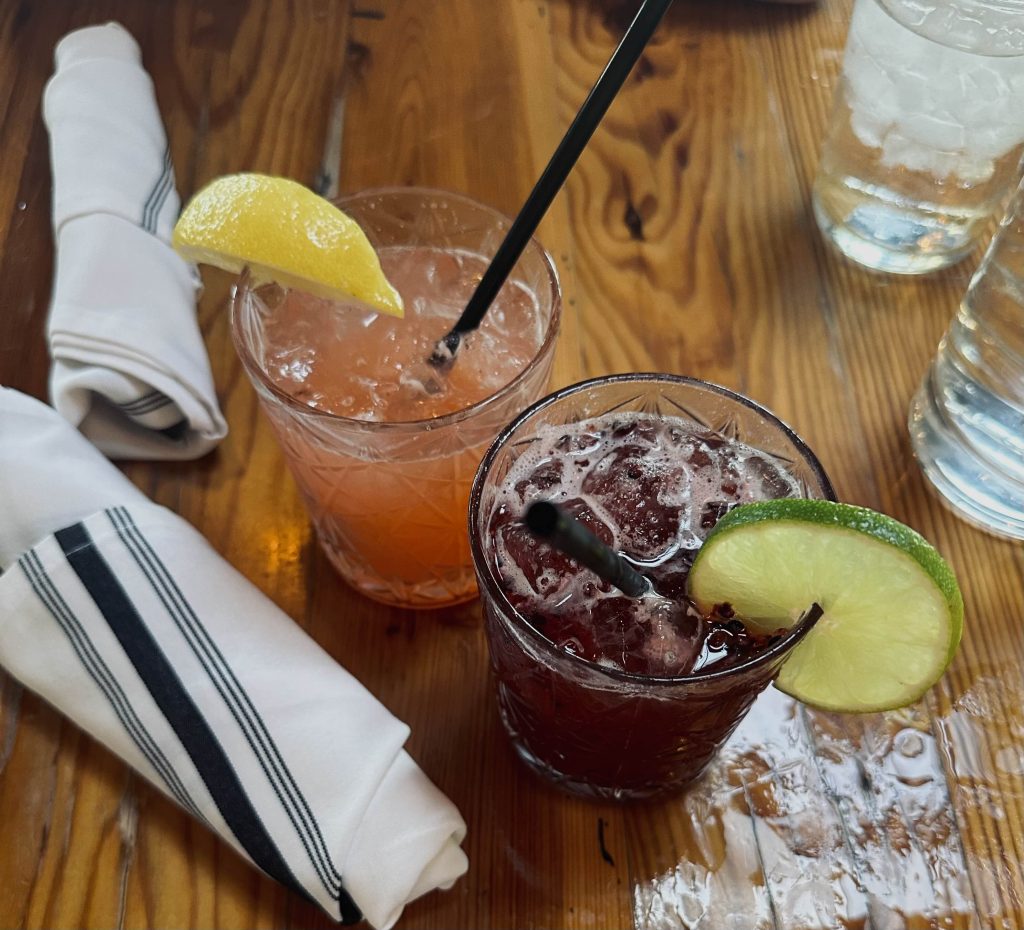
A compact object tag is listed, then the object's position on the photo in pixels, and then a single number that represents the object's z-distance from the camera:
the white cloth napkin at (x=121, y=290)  0.35
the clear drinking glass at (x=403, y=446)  0.30
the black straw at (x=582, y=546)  0.20
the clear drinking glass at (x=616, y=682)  0.25
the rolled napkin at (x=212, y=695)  0.28
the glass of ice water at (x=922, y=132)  0.36
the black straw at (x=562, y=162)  0.26
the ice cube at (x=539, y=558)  0.27
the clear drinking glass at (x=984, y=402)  0.34
